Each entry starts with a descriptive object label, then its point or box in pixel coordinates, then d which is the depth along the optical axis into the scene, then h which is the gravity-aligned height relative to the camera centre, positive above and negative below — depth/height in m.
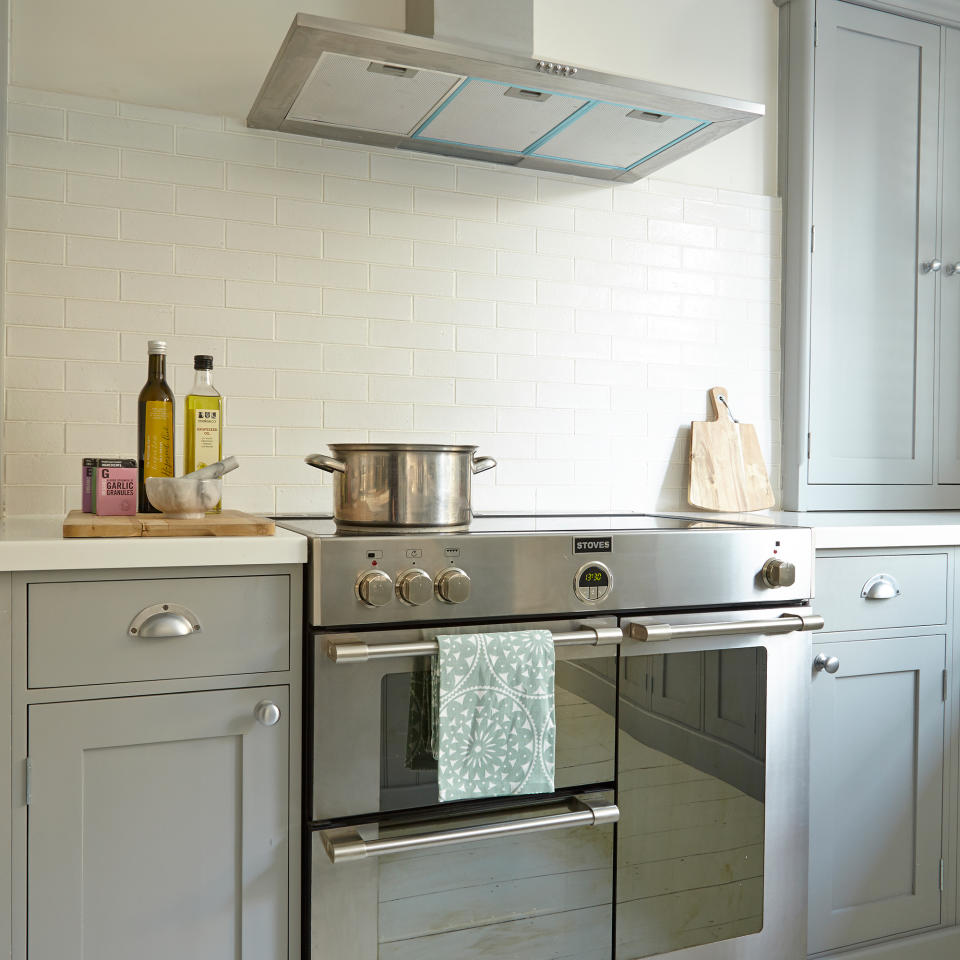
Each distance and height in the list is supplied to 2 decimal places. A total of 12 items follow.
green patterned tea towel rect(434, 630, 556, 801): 1.55 -0.42
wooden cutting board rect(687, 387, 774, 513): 2.57 +0.04
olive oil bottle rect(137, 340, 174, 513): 1.82 +0.09
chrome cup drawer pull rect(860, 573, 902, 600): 2.05 -0.25
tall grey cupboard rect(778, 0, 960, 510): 2.67 +0.69
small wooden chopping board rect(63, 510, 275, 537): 1.43 -0.09
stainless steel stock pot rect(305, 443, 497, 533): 1.64 -0.02
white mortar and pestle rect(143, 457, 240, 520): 1.64 -0.04
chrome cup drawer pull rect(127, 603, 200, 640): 1.43 -0.24
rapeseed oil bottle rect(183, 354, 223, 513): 1.83 +0.10
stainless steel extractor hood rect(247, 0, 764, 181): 1.78 +0.83
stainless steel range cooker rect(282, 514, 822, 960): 1.54 -0.53
